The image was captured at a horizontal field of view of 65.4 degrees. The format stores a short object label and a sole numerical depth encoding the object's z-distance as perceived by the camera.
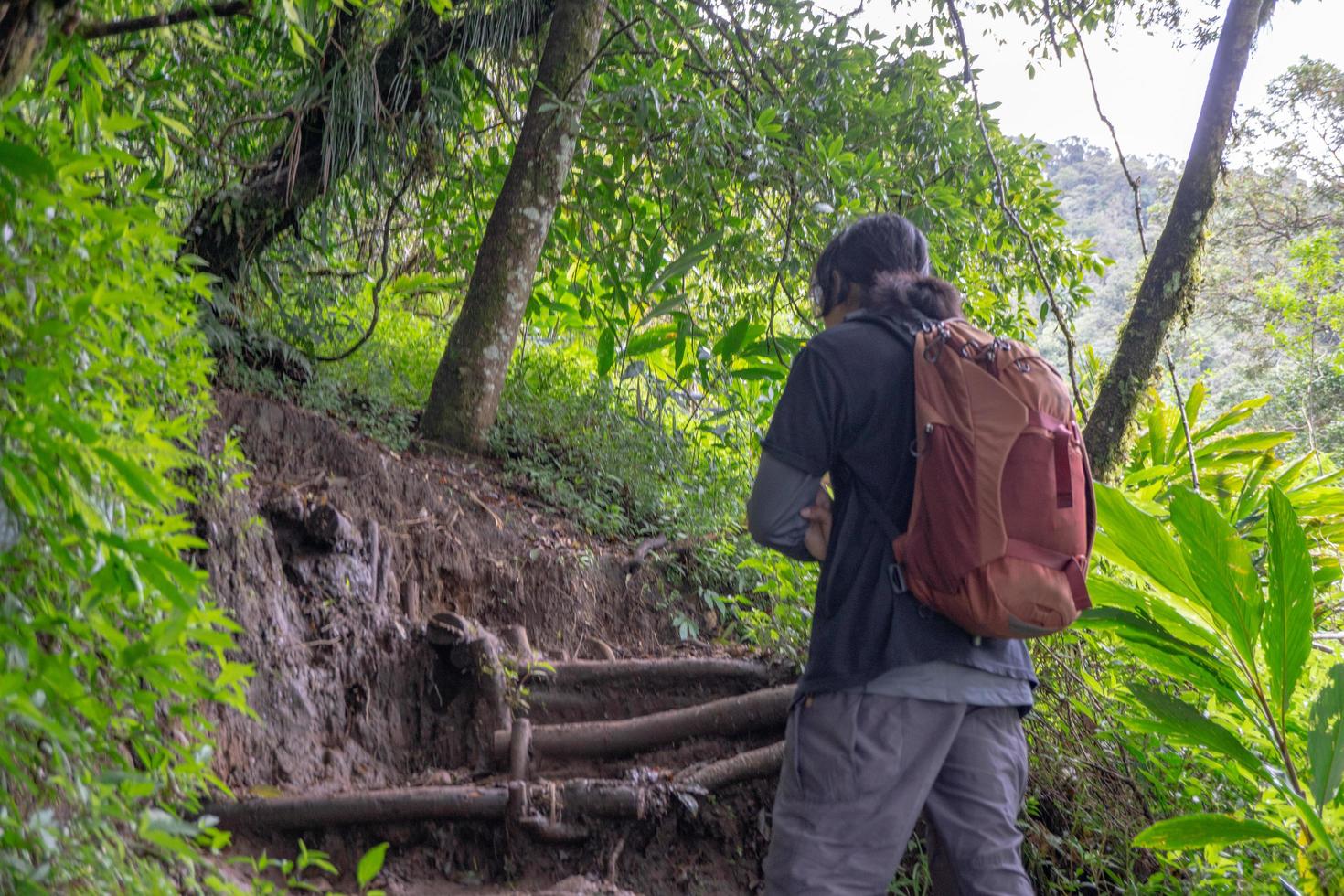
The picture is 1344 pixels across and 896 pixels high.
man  2.35
